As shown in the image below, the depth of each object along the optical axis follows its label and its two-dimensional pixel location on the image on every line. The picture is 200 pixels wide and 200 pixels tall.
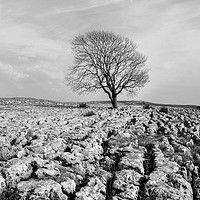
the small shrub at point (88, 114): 22.23
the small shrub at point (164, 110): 24.97
